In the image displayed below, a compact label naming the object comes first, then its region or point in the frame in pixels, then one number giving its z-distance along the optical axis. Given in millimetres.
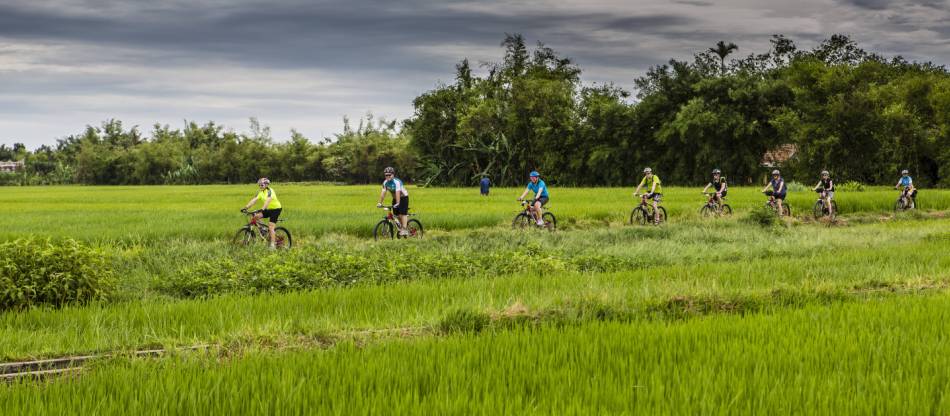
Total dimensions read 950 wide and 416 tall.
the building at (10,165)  124500
